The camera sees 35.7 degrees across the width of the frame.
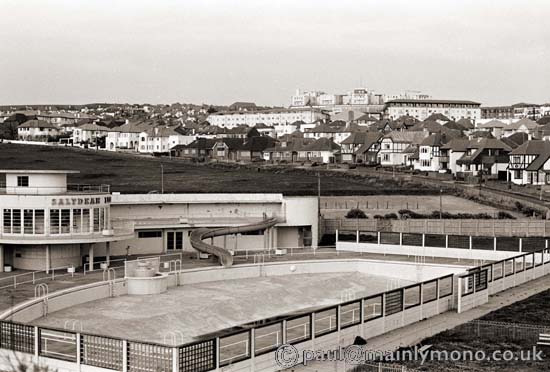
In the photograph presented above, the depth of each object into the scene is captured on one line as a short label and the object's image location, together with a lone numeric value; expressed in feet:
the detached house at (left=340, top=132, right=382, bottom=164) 418.10
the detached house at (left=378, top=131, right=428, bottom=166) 397.39
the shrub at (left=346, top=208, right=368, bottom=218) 224.53
